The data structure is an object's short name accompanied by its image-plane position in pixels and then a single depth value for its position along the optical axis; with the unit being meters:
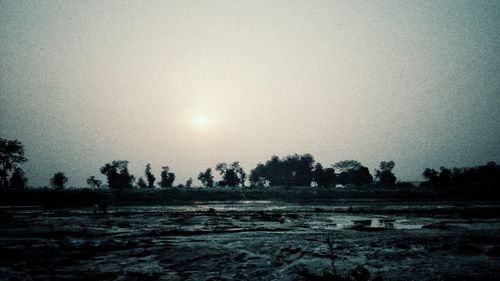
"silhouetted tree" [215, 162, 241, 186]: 143.75
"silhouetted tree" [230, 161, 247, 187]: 146.75
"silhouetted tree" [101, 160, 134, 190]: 108.00
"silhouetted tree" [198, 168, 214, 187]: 157.25
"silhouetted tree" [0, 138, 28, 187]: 90.19
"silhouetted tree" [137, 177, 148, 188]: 132.00
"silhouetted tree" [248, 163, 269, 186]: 154.88
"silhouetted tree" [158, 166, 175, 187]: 128.50
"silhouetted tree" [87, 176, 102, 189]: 133.25
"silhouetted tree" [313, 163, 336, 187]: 141.50
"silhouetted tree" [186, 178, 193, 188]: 147.75
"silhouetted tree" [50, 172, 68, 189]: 105.70
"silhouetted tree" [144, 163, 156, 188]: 124.56
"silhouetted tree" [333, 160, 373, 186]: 142.88
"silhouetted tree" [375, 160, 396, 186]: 132.35
